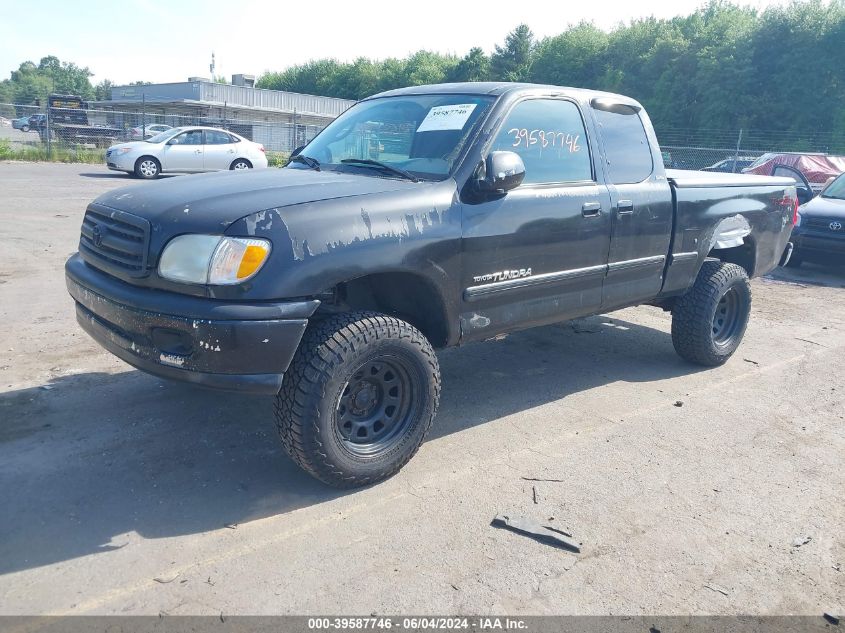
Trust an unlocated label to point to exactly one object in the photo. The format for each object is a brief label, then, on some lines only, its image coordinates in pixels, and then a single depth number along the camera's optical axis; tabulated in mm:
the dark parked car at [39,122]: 24536
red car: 15695
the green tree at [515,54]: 69125
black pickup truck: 3014
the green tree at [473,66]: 71438
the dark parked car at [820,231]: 9961
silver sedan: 19719
